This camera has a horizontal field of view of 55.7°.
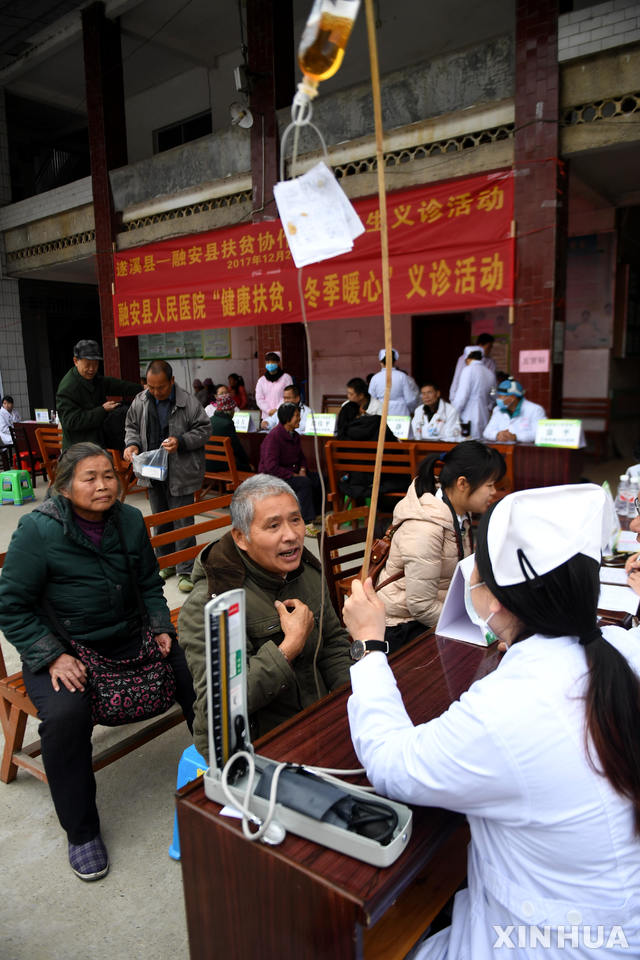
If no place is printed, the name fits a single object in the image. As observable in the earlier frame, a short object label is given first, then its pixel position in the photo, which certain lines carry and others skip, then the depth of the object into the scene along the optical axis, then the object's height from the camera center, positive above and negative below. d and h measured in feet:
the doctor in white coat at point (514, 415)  18.93 -1.11
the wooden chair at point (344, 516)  10.52 -2.30
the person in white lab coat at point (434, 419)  20.99 -1.28
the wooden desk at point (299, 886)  3.19 -2.75
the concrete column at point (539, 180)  17.85 +5.95
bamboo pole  2.99 +0.83
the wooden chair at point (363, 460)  17.51 -2.26
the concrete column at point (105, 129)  29.27 +13.19
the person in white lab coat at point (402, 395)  24.52 -0.47
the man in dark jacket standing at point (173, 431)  14.60 -1.01
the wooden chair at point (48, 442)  25.82 -2.10
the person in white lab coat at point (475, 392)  23.36 -0.41
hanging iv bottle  3.07 +1.78
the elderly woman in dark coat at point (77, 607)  6.62 -2.61
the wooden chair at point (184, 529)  9.89 -2.32
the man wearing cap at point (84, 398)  15.93 -0.16
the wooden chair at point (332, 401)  36.17 -0.95
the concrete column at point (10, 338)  37.86 +3.51
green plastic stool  24.84 -3.77
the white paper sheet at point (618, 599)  6.82 -2.55
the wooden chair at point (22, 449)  28.45 -2.65
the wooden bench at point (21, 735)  7.67 -4.64
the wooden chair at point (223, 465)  20.18 -2.66
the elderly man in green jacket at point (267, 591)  5.68 -2.03
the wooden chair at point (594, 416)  29.68 -1.86
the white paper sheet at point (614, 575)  7.68 -2.53
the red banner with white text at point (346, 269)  18.88 +4.30
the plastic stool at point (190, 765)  6.14 -3.81
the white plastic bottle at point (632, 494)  9.31 -1.81
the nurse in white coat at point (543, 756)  3.20 -2.03
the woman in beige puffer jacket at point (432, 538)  8.07 -2.06
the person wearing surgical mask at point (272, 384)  25.26 +0.12
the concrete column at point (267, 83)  23.98 +11.99
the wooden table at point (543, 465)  17.29 -2.48
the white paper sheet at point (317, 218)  3.68 +1.02
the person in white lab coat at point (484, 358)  25.64 +0.99
